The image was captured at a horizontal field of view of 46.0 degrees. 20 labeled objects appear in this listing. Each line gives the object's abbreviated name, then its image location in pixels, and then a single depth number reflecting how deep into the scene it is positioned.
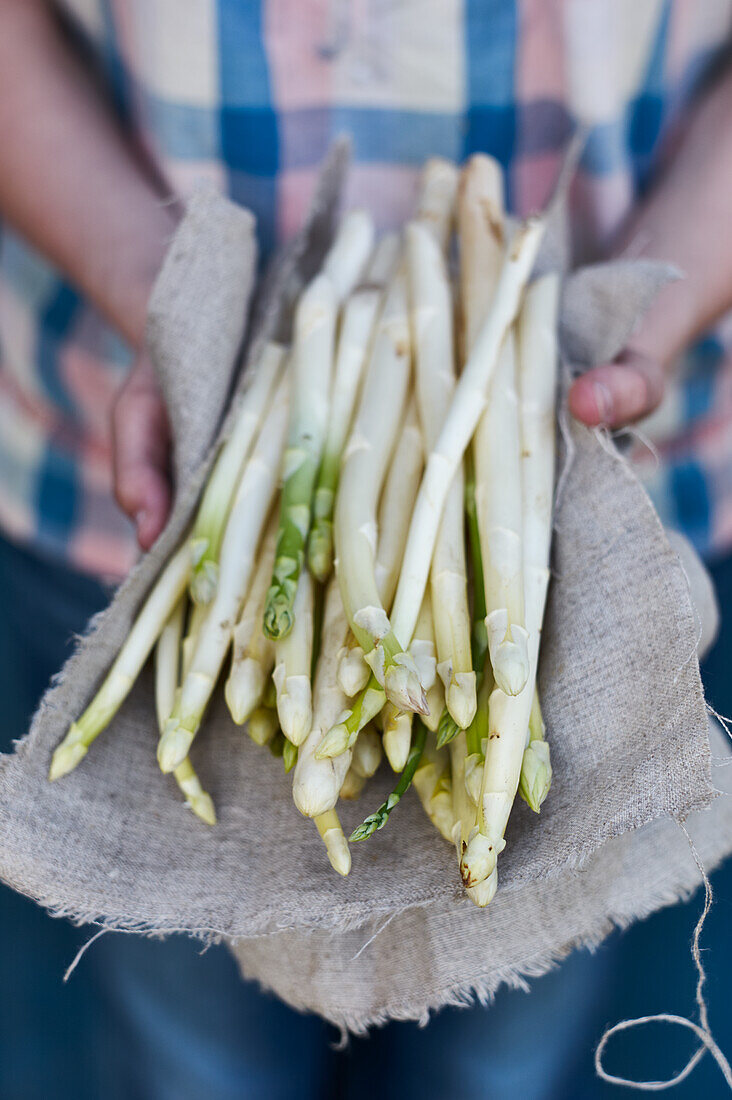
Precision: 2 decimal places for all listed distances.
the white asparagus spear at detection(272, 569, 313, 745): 0.56
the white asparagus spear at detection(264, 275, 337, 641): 0.60
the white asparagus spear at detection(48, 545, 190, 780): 0.62
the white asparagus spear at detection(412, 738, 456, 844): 0.57
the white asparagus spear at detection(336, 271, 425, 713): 0.53
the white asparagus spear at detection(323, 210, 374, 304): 0.82
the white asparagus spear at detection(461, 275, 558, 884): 0.52
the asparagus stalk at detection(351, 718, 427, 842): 0.53
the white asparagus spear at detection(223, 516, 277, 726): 0.60
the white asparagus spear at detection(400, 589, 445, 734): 0.57
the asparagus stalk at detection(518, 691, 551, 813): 0.55
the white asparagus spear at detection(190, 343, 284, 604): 0.65
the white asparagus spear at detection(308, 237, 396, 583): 0.64
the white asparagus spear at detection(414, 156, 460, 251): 0.86
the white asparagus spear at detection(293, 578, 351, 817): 0.53
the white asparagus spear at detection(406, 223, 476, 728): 0.57
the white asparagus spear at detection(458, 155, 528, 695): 0.56
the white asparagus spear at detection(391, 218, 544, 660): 0.60
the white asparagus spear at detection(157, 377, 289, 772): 0.61
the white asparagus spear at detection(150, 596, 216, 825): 0.63
